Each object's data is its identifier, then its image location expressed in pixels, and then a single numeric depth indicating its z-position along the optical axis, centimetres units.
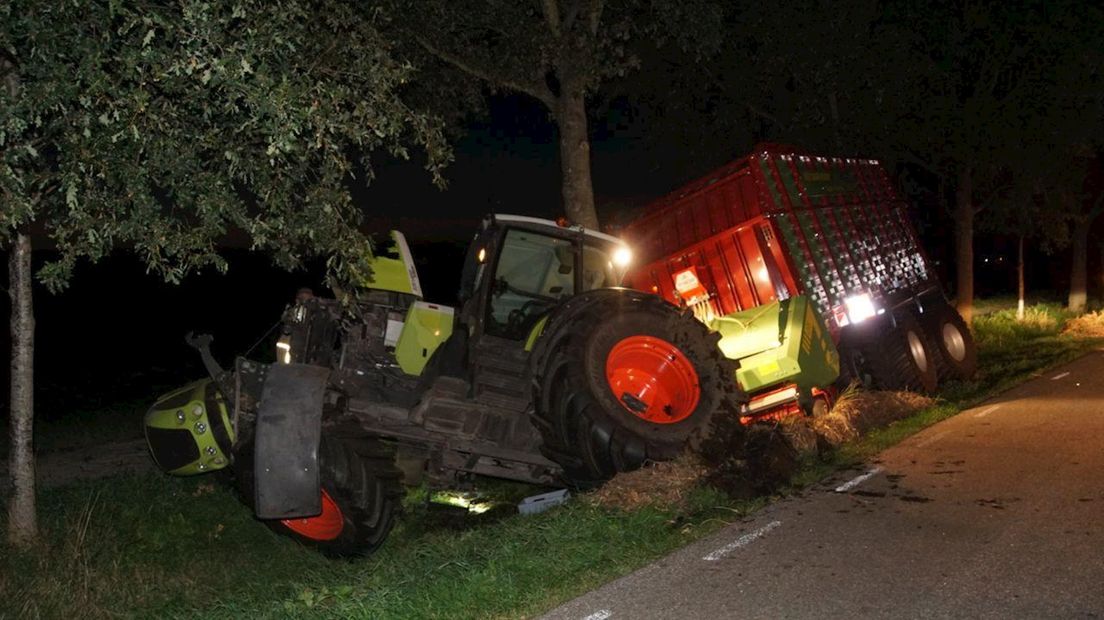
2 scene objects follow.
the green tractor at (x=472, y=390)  773
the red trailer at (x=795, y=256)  1232
